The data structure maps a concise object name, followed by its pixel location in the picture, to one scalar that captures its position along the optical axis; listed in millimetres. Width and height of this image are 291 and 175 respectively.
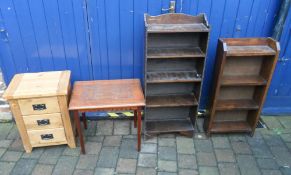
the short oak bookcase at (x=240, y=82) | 3117
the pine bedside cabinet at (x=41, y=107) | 2965
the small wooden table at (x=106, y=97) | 3016
